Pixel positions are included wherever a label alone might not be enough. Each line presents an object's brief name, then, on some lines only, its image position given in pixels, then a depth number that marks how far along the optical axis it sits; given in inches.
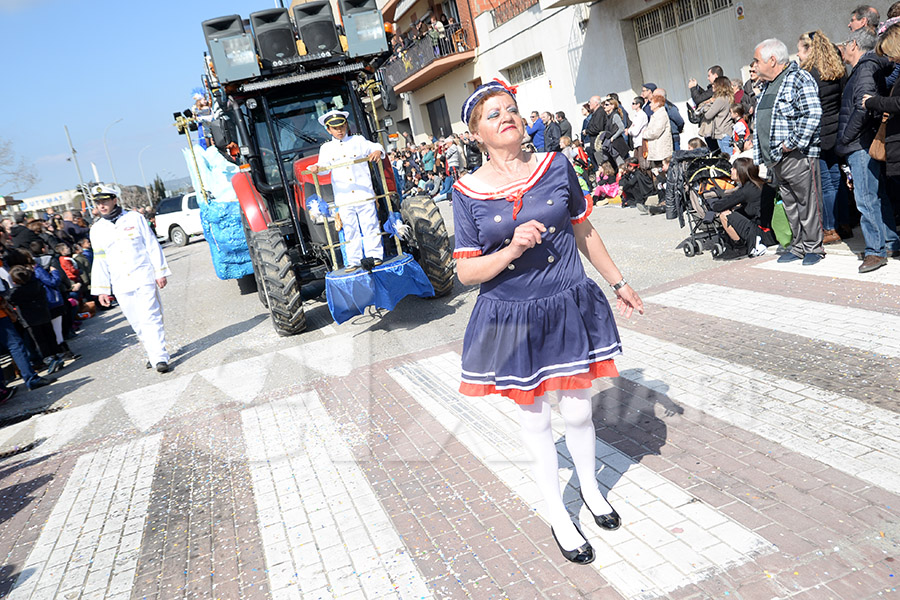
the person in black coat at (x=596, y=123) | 563.2
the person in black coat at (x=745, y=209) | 303.7
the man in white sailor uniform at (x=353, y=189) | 291.7
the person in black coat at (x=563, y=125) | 673.0
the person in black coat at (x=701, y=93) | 445.4
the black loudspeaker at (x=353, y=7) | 327.9
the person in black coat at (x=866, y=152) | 241.3
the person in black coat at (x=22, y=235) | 471.8
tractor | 311.0
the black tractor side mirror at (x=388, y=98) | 345.7
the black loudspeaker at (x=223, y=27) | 307.9
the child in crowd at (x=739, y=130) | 354.0
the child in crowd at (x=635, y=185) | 493.0
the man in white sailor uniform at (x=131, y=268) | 309.4
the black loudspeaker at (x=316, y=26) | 325.7
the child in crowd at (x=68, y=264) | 524.7
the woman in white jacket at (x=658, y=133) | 462.0
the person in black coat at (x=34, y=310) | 352.8
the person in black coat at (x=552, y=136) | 655.1
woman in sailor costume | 119.1
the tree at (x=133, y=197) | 1776.6
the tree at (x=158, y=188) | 3178.2
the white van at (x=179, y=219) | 972.6
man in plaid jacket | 263.0
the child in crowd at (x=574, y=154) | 608.1
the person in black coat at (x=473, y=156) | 811.4
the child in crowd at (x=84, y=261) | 577.9
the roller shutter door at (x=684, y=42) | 535.8
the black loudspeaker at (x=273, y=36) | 321.7
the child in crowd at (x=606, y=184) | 556.7
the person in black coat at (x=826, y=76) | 267.3
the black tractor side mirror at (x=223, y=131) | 339.0
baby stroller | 325.7
